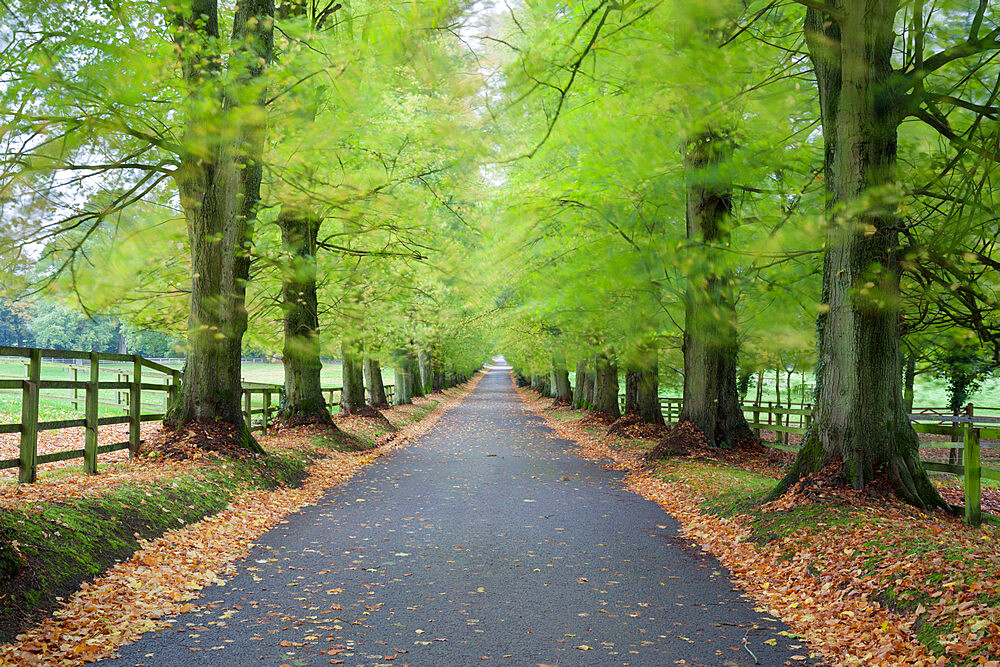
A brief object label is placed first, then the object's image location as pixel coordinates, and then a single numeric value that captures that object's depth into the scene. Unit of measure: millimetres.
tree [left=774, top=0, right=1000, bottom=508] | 7668
